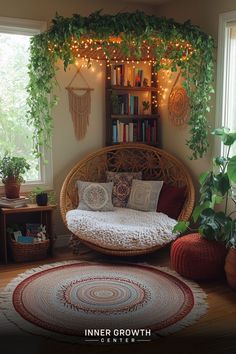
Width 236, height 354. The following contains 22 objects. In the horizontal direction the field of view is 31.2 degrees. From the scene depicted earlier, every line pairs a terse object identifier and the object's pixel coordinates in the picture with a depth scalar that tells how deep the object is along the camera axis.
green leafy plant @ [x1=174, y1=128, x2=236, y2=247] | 3.61
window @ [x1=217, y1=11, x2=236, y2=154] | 4.21
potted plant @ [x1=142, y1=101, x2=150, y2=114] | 5.13
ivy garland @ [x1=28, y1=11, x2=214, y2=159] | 3.90
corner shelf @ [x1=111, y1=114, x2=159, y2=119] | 4.93
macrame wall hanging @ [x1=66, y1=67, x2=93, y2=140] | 4.79
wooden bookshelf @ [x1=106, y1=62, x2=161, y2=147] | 4.94
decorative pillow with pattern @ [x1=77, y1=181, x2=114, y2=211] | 4.57
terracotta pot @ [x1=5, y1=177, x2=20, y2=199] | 4.29
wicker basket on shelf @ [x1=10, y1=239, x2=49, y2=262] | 4.24
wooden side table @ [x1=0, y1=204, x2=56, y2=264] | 4.21
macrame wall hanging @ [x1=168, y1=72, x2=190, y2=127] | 4.79
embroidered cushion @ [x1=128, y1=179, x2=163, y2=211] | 4.65
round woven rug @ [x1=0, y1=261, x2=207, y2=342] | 2.92
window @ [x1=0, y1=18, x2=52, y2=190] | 4.43
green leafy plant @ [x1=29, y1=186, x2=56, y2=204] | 4.44
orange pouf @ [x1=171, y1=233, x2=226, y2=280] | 3.62
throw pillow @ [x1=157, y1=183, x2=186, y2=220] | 4.52
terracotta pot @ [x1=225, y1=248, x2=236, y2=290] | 3.48
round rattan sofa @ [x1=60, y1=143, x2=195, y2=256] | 4.67
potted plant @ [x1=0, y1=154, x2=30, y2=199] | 4.27
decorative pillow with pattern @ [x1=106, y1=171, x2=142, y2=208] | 4.80
